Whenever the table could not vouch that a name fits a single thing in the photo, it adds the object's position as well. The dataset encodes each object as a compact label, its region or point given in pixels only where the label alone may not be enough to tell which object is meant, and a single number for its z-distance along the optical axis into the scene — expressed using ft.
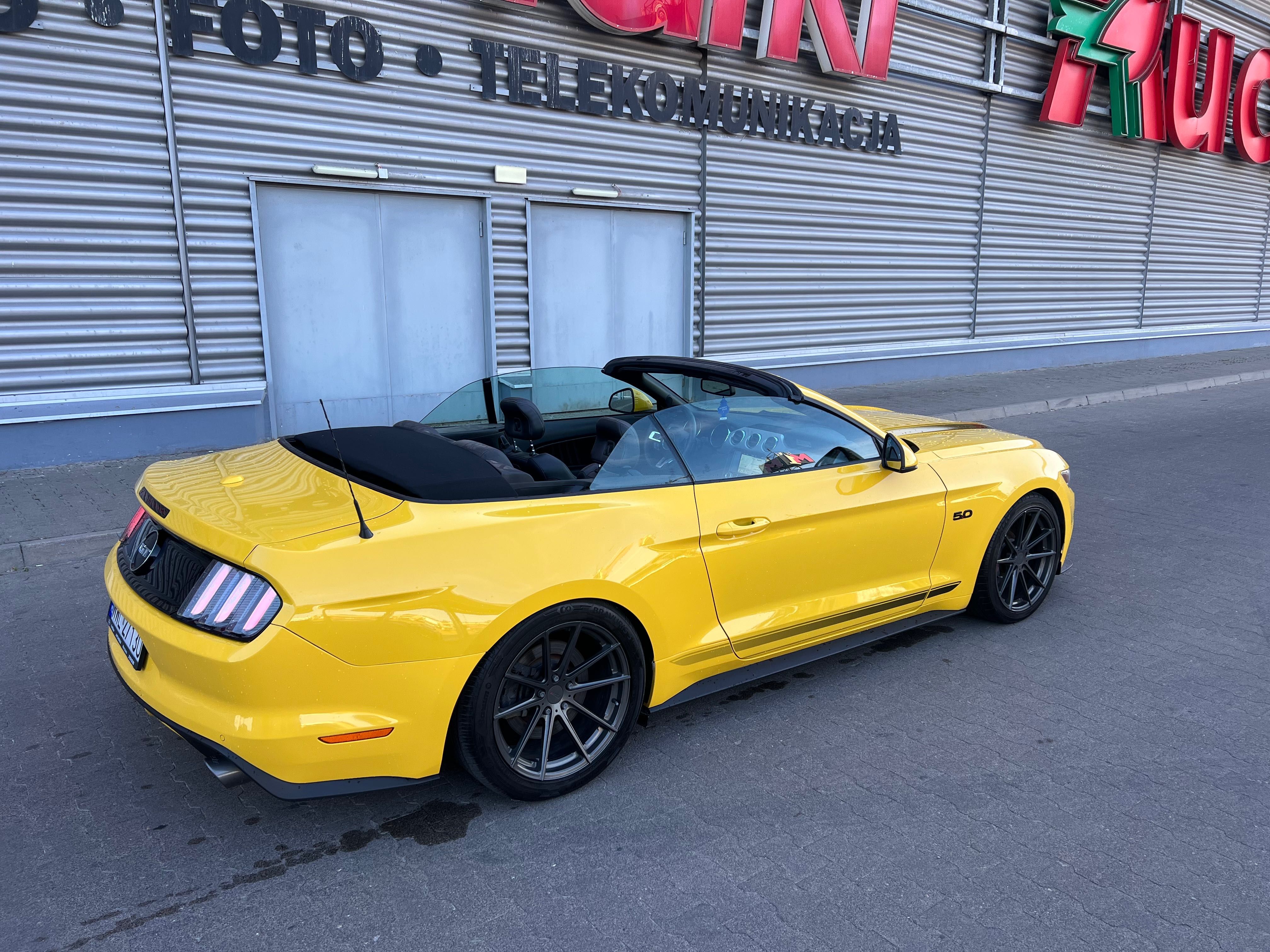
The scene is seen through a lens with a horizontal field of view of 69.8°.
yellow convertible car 8.74
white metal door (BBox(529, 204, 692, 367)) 35.06
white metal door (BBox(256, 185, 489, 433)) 29.66
